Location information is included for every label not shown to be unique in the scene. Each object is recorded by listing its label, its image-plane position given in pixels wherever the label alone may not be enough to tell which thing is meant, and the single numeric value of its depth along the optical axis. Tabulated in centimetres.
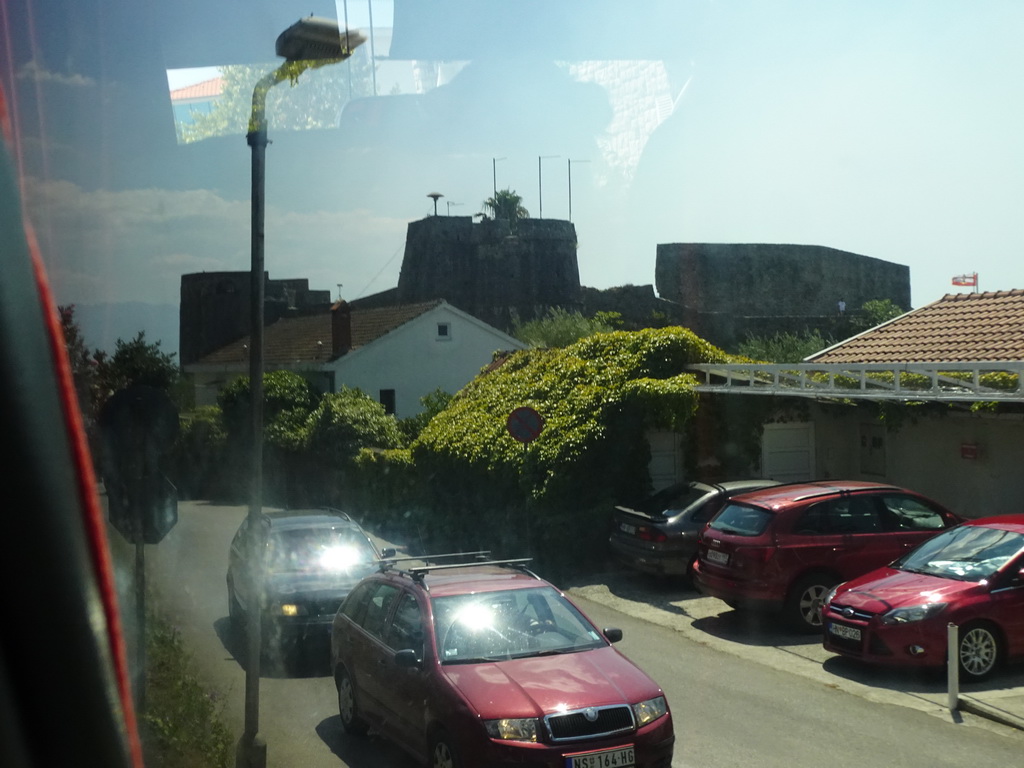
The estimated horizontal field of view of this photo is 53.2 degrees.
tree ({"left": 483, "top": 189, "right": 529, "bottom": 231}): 6538
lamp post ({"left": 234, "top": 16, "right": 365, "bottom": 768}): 680
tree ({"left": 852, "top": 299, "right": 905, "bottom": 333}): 5169
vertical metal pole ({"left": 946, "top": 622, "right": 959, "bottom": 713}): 912
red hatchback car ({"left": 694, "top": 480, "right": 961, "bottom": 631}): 1252
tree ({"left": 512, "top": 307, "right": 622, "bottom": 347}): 3809
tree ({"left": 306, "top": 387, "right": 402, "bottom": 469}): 2517
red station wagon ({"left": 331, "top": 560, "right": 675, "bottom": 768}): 650
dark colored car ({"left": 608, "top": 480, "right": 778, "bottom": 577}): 1530
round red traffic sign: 1772
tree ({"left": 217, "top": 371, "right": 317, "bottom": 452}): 2295
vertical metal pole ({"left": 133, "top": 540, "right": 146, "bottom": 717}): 546
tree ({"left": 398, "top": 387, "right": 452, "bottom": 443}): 2795
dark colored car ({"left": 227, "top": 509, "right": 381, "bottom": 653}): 1134
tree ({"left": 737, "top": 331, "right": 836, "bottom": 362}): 3922
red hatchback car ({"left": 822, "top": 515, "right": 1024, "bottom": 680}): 996
